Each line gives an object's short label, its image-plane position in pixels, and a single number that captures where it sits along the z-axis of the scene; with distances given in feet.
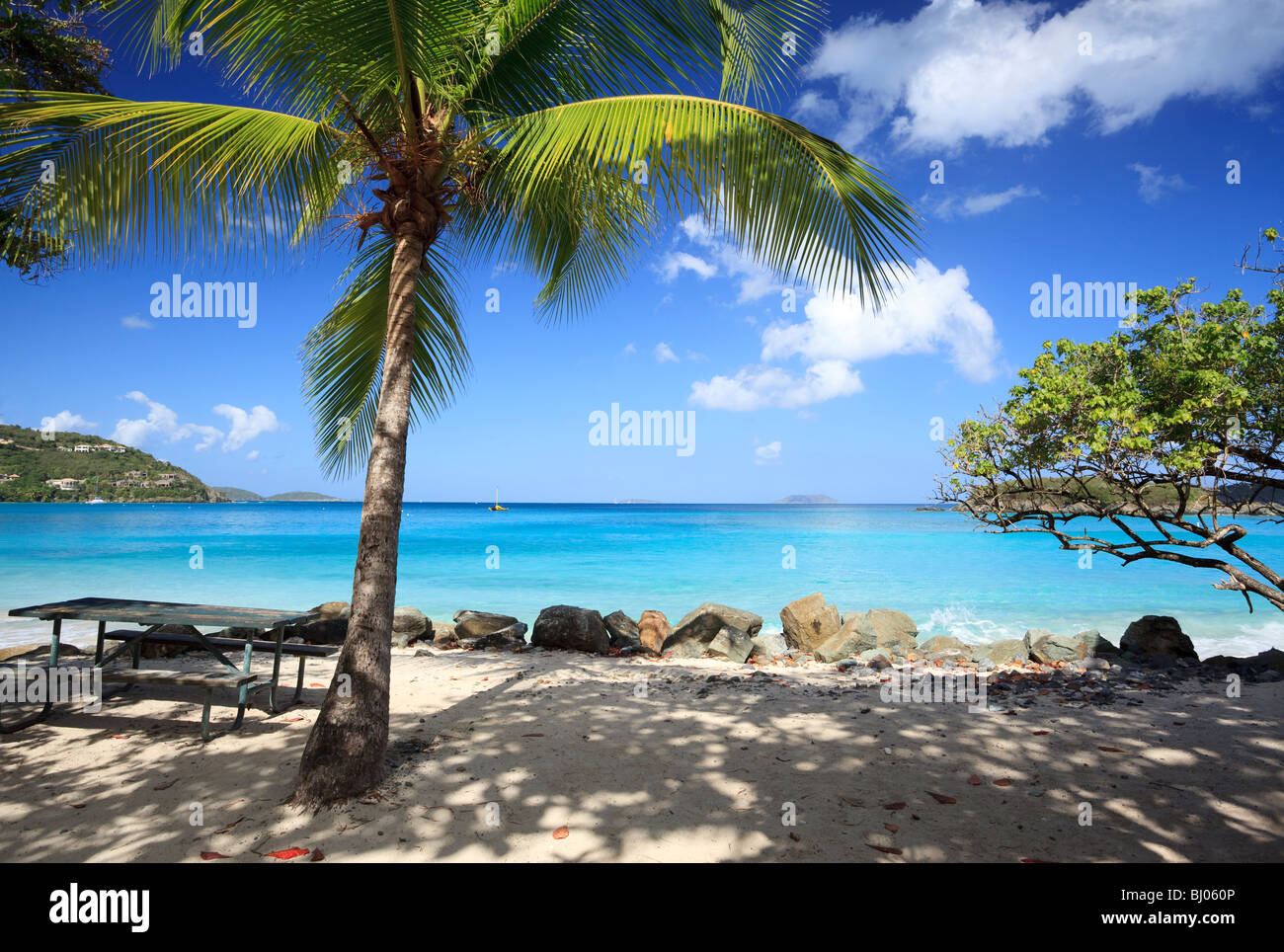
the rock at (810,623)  34.04
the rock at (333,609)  31.69
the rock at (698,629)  30.48
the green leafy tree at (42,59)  16.47
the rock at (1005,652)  29.64
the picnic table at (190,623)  15.42
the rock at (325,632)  27.45
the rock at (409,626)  29.22
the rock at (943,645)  32.24
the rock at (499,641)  29.17
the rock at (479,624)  30.68
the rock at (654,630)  34.06
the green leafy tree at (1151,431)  18.92
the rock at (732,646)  29.50
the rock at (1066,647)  28.04
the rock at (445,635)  30.30
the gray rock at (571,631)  28.91
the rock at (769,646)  30.73
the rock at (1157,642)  26.25
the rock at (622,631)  31.71
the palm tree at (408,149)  11.84
